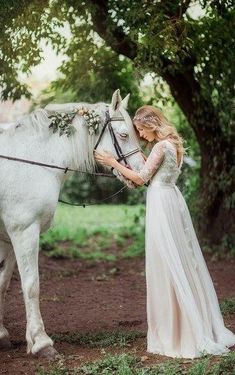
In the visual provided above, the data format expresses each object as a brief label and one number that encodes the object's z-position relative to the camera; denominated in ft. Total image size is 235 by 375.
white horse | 17.51
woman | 17.28
